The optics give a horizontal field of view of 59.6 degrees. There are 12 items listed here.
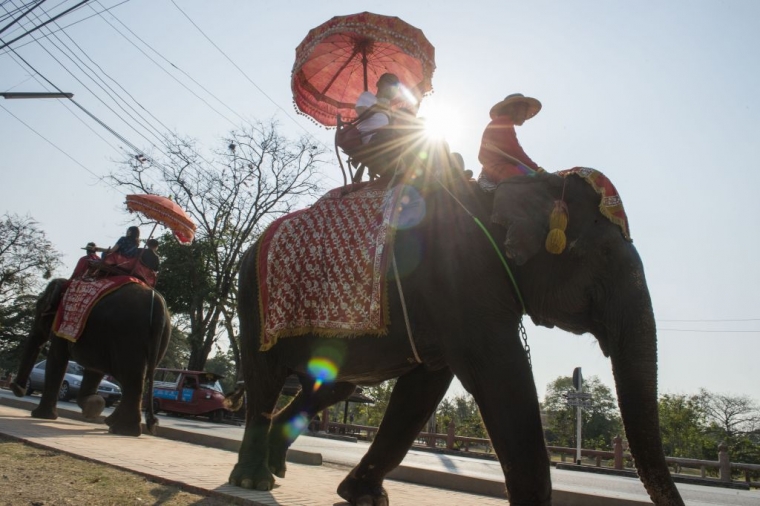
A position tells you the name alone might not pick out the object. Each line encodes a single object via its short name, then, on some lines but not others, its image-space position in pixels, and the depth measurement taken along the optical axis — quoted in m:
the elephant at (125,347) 8.28
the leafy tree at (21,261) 46.16
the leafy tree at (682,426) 38.82
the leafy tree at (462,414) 35.45
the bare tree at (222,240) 29.05
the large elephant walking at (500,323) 3.23
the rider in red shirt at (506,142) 4.11
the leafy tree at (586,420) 46.34
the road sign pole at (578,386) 19.02
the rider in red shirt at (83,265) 9.44
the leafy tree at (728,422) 50.19
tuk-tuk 23.91
